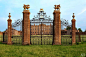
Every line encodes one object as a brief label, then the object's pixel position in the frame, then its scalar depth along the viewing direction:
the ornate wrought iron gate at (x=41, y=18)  11.12
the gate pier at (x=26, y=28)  11.05
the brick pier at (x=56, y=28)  10.79
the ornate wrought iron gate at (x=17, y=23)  11.62
